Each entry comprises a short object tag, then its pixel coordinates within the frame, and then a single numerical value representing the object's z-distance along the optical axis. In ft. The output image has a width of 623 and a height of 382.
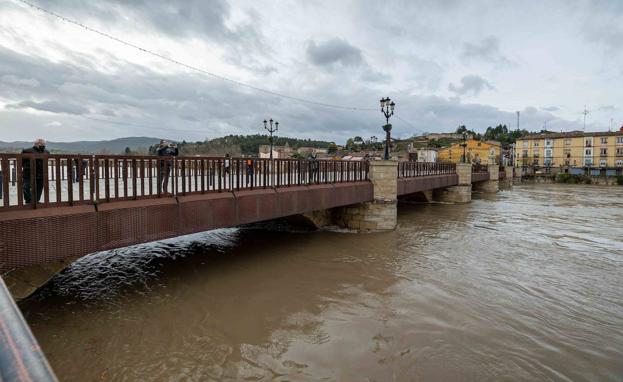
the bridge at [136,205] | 17.63
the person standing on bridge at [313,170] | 39.84
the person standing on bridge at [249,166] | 31.61
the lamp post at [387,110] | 52.84
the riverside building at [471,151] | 261.44
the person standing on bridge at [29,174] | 19.19
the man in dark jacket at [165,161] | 24.84
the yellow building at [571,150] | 216.54
